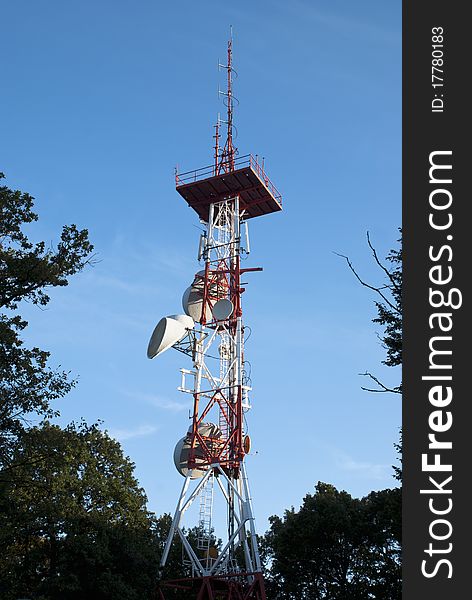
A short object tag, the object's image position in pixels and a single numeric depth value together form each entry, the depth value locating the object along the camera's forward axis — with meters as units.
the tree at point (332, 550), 33.00
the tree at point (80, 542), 28.64
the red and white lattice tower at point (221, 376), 27.61
